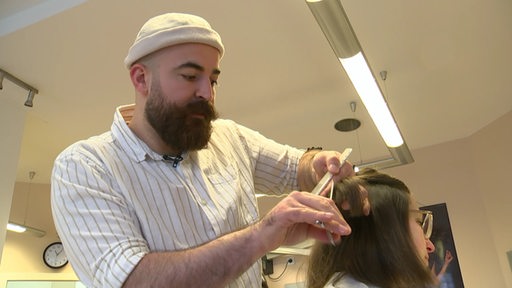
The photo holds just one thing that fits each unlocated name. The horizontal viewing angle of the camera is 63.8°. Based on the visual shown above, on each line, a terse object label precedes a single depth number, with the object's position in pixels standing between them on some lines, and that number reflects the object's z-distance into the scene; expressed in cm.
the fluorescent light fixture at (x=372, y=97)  235
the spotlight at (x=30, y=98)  306
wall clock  514
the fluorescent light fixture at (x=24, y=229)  460
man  81
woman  125
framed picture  412
